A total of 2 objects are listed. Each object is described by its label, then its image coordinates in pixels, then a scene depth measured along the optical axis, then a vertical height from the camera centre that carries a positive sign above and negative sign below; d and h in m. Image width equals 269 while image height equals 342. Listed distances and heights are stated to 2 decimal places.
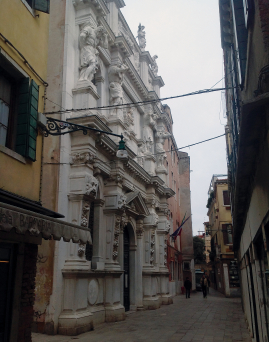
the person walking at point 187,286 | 24.92 -1.04
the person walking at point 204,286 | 24.65 -1.04
